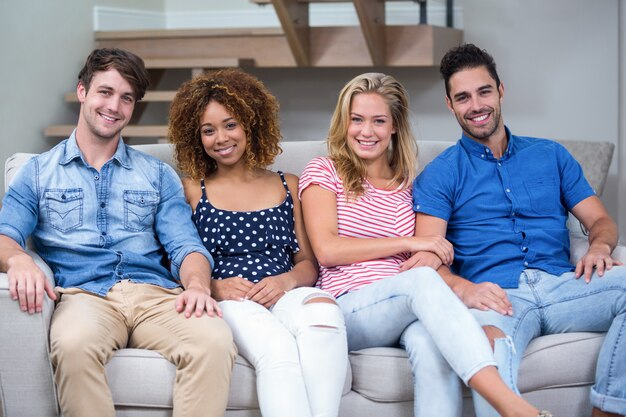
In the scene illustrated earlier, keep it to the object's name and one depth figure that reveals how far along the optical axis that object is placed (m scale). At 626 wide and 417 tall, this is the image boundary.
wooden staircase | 4.23
